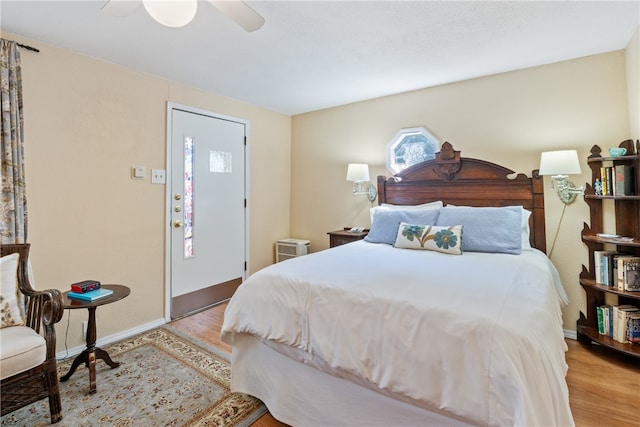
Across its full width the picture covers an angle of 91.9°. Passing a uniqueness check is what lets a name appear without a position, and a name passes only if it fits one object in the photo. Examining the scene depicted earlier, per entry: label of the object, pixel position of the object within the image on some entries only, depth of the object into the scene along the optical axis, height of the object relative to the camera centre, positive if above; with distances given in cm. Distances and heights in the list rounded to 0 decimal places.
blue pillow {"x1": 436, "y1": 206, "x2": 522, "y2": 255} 242 -10
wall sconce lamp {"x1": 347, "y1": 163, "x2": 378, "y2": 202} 353 +47
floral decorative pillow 243 -18
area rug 171 -109
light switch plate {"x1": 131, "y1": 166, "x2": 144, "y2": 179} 279 +42
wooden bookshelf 228 -15
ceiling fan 136 +102
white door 313 +10
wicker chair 150 -66
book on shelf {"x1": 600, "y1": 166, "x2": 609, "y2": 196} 239 +25
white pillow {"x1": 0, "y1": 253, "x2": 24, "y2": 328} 167 -41
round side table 192 -77
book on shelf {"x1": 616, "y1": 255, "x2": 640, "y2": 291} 228 -40
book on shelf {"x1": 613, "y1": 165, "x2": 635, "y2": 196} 232 +25
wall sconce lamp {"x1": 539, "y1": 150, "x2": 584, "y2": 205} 241 +38
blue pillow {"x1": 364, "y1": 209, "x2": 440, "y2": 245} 282 -5
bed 108 -51
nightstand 339 -23
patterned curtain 203 +47
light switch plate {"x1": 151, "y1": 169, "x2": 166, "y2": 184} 293 +40
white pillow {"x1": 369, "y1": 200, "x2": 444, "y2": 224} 302 +9
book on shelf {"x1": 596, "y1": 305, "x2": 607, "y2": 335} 246 -84
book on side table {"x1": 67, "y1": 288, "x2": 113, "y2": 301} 196 -49
